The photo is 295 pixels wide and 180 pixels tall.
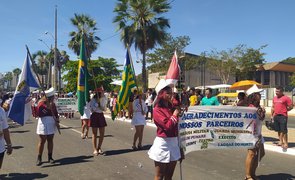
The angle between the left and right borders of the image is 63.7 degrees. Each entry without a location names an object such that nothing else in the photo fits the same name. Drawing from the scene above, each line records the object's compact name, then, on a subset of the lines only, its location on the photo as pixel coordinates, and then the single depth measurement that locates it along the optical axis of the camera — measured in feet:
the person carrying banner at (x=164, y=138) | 10.31
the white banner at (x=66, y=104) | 45.86
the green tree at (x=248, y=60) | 99.79
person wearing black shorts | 22.18
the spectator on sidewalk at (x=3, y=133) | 13.01
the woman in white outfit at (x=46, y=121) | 18.22
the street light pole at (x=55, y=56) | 79.50
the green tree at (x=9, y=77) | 257.61
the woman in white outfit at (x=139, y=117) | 22.58
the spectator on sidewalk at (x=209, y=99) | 23.85
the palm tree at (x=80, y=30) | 87.38
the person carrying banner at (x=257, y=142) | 14.46
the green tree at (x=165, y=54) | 93.03
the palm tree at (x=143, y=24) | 61.23
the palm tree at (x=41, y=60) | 162.90
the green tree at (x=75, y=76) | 72.60
